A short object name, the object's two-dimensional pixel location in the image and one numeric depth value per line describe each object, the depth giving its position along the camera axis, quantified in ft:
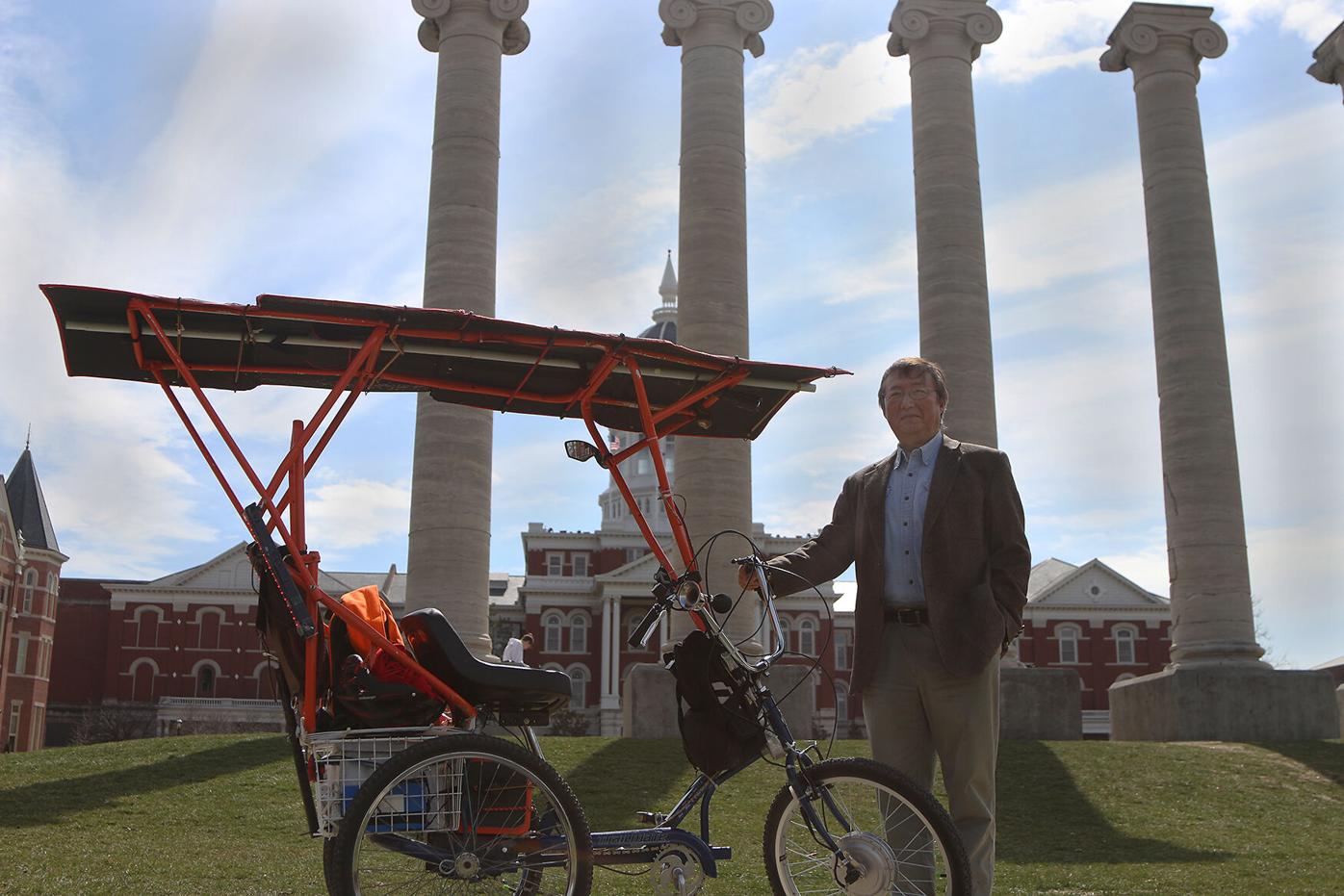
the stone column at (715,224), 79.82
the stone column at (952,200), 84.74
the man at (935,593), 18.84
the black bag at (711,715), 18.84
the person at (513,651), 90.02
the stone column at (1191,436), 81.92
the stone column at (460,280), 76.69
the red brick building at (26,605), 194.90
